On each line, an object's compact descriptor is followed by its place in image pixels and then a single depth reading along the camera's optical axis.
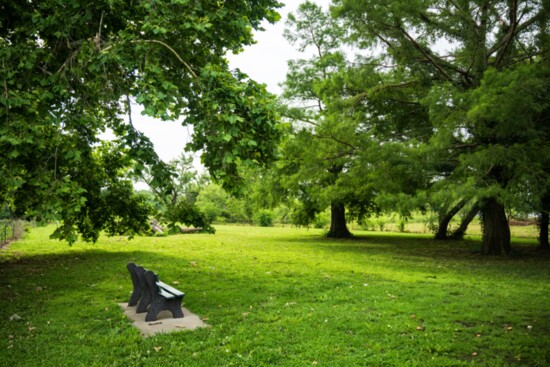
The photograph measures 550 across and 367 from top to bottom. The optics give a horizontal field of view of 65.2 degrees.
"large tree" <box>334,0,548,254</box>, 12.18
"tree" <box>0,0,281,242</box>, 6.70
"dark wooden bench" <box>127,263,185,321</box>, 6.56
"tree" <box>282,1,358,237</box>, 16.23
